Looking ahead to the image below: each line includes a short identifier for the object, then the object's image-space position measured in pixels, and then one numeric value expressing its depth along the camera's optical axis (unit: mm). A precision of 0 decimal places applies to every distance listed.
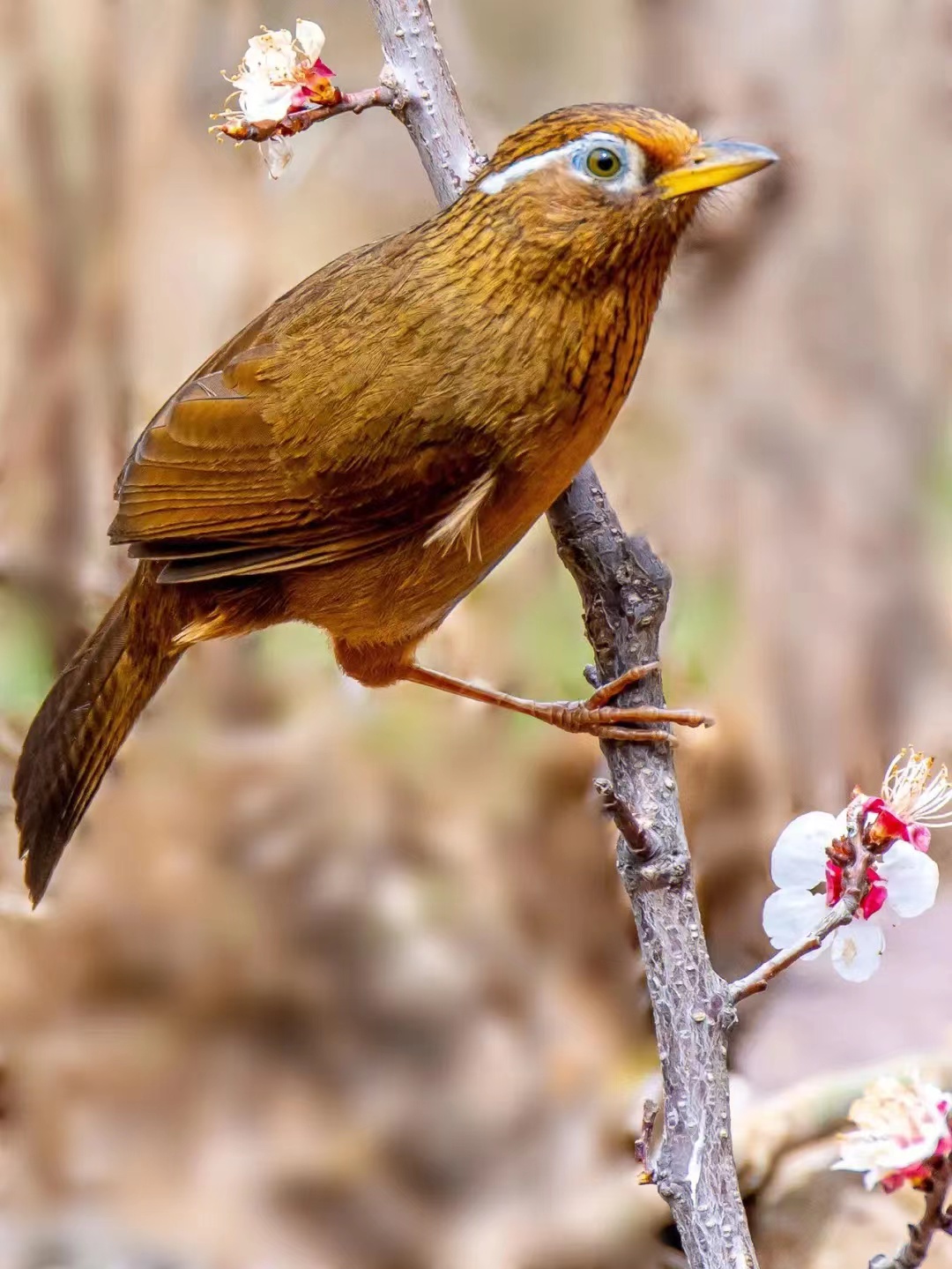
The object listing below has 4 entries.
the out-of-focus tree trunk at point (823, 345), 4446
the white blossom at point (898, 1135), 3787
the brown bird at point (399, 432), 3870
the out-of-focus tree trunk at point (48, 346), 4358
